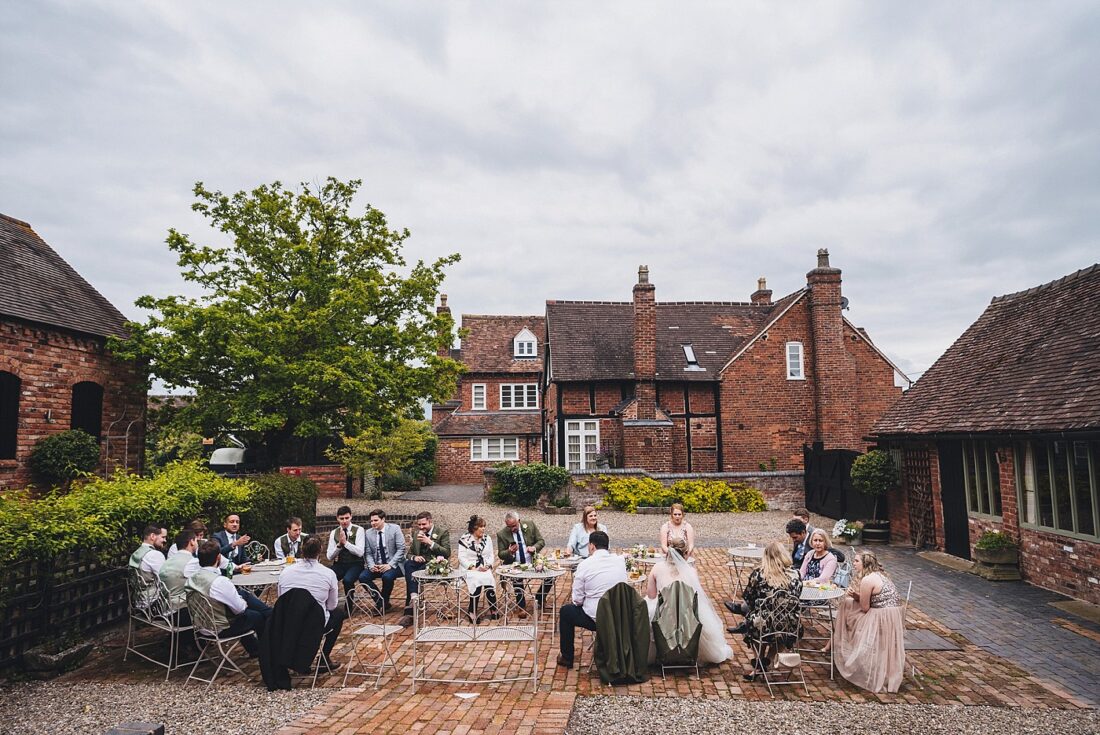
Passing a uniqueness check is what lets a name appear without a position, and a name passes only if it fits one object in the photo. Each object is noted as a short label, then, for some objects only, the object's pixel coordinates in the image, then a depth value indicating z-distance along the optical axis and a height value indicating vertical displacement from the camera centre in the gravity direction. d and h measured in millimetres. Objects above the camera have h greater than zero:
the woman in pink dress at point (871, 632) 6266 -2010
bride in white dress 6758 -1784
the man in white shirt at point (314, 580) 6691 -1471
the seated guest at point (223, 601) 6742 -1692
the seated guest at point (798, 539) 8438 -1414
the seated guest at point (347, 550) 9305 -1617
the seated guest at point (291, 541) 9195 -1494
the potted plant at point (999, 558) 10773 -2134
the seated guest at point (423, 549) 9148 -1612
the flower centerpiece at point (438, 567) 8317 -1688
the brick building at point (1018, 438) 9492 -119
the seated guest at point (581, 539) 9680 -1595
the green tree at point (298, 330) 15289 +2739
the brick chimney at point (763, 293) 31031 +6832
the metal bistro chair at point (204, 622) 6637 -1894
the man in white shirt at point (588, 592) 6930 -1689
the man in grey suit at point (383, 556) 9281 -1735
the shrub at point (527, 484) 22188 -1644
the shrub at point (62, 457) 13414 -300
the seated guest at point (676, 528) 9562 -1414
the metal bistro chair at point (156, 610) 6887 -1871
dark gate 17312 -1590
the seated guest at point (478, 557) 8742 -1699
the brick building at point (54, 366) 13266 +1726
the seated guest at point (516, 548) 9312 -1647
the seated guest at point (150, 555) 7224 -1291
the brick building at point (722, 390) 23656 +1697
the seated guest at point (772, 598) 6570 -1722
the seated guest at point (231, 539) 8945 -1387
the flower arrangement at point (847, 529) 14953 -2260
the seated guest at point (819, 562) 7758 -1583
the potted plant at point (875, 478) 14812 -1070
